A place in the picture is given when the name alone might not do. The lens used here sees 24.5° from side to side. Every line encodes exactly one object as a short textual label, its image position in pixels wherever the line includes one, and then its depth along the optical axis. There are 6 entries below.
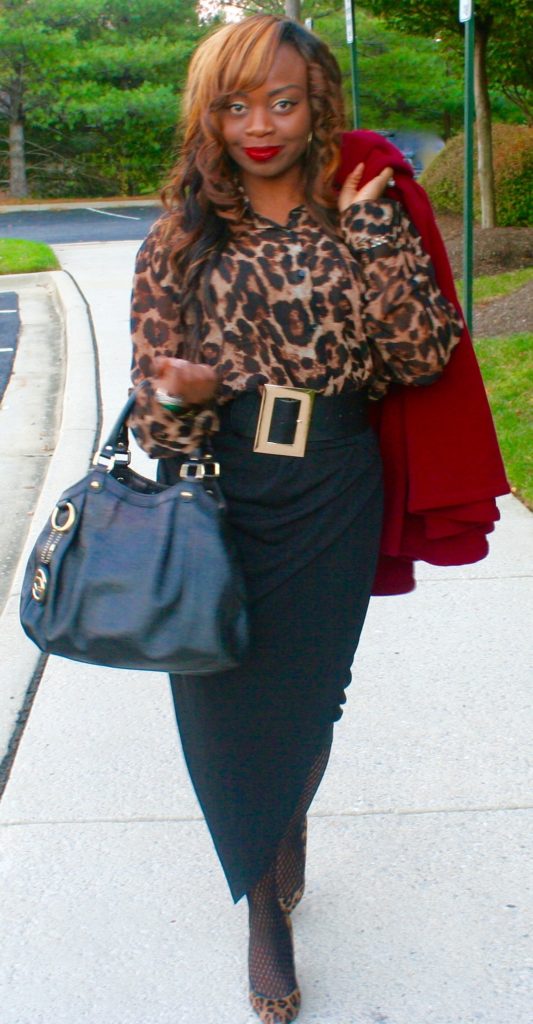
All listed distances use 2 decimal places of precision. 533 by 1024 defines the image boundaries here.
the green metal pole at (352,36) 10.38
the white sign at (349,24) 10.35
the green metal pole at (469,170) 6.44
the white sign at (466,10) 6.23
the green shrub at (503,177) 14.27
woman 2.08
